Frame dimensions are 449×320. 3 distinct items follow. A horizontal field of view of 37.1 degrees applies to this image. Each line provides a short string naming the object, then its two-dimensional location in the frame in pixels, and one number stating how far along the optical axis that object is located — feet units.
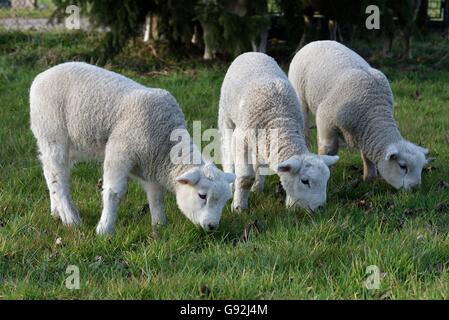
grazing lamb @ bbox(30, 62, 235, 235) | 14.20
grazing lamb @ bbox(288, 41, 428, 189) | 17.56
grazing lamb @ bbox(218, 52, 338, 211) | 15.35
